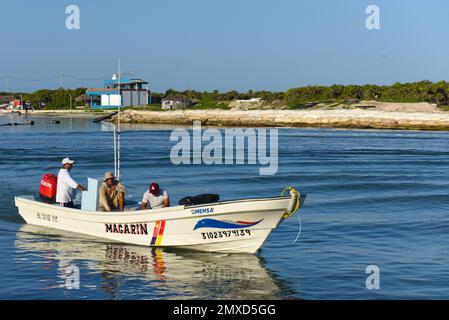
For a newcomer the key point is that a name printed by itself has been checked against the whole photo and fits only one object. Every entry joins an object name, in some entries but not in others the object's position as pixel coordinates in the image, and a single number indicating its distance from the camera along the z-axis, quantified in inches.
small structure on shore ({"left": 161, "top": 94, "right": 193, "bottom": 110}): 4940.0
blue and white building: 5374.0
